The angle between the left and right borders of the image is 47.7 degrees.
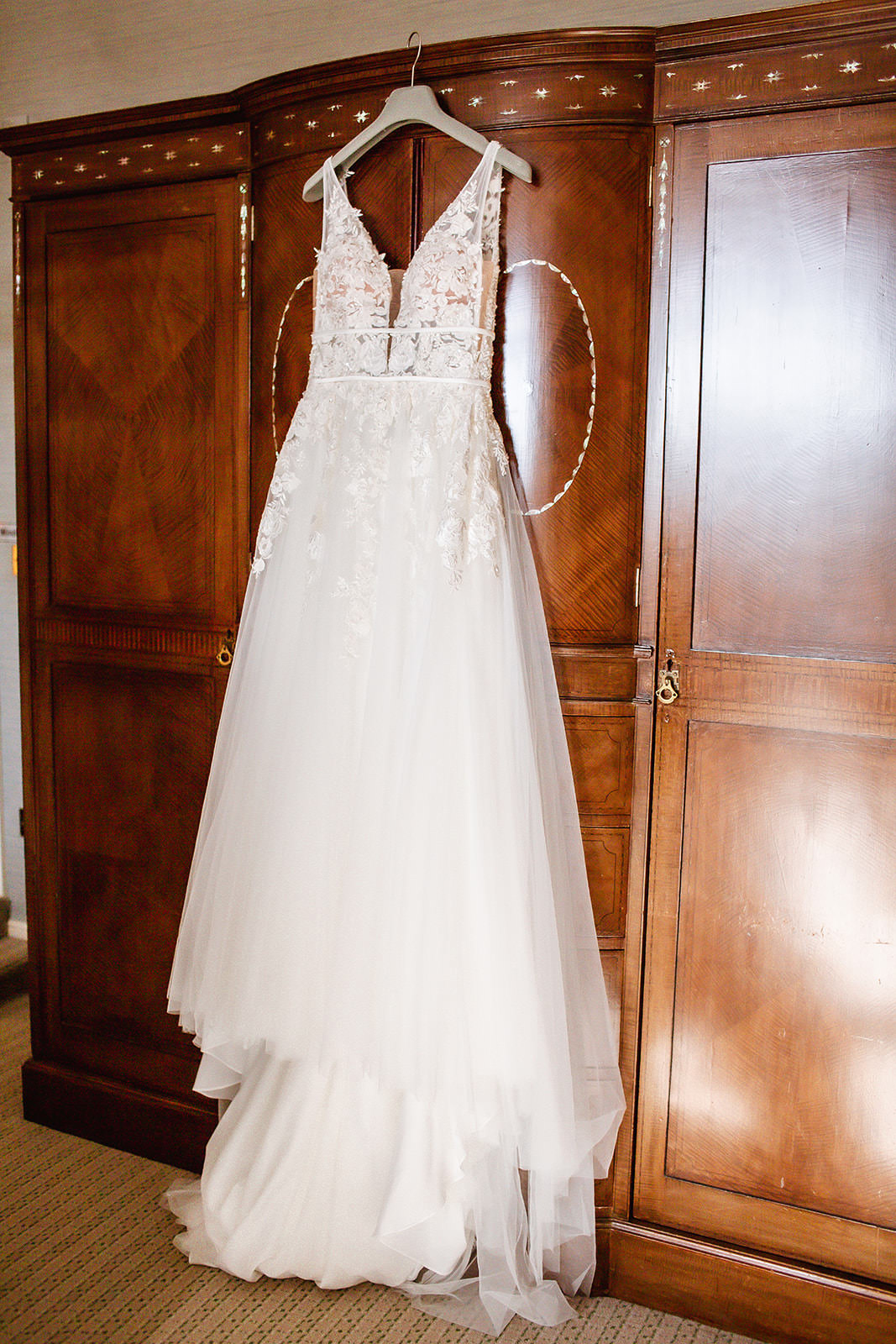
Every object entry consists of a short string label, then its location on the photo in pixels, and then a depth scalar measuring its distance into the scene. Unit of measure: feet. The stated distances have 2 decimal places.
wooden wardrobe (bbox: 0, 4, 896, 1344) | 5.46
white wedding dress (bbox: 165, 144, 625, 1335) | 5.52
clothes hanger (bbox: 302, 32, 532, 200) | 5.69
